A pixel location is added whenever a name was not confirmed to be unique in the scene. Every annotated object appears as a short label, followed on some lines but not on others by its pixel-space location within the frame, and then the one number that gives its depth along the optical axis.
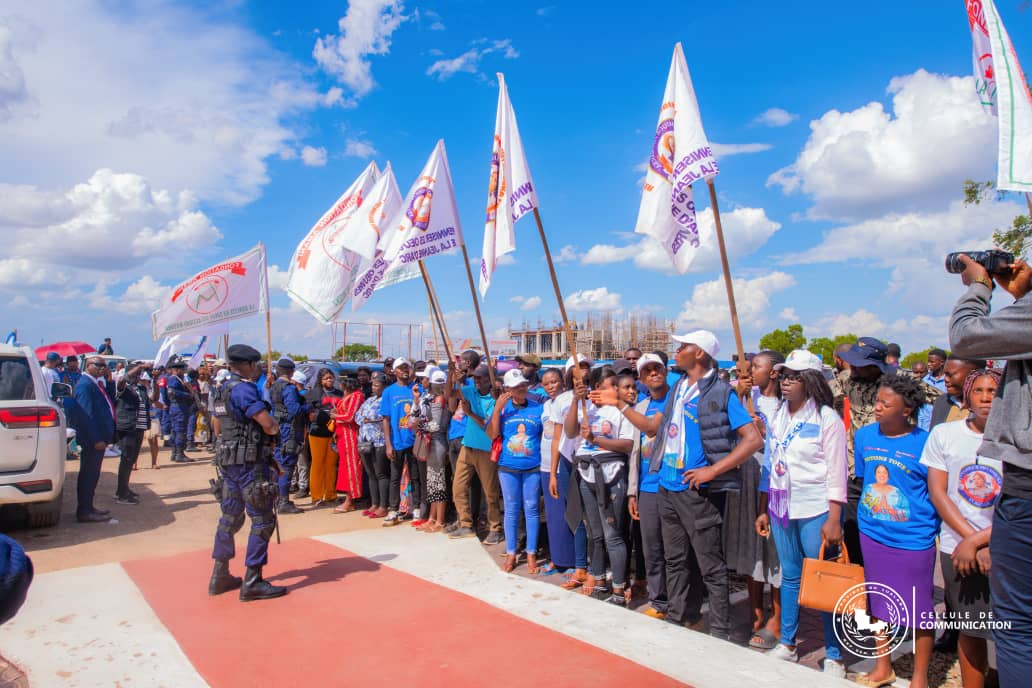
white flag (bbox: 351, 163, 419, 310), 7.94
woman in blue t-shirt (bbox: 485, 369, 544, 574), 5.99
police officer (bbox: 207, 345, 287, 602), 5.09
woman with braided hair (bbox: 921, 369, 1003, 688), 3.27
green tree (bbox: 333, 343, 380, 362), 61.11
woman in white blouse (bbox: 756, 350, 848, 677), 3.93
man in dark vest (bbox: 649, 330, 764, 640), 4.24
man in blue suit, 7.83
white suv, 6.43
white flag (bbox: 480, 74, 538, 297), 5.99
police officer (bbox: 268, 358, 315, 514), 8.63
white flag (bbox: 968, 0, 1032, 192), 3.32
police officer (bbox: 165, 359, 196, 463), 13.27
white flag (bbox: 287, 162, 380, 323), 8.49
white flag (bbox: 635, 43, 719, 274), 5.00
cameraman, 2.13
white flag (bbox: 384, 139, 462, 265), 6.96
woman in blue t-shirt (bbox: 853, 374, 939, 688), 3.55
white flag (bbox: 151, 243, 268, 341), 9.42
